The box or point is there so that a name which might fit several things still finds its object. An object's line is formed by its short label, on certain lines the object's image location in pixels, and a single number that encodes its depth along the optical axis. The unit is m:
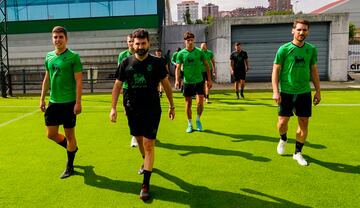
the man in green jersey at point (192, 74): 7.74
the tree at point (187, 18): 59.97
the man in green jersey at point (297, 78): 5.18
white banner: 26.56
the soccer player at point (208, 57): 12.15
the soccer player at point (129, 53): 6.33
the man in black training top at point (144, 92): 4.23
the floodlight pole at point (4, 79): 15.57
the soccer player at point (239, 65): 13.34
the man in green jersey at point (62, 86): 4.81
